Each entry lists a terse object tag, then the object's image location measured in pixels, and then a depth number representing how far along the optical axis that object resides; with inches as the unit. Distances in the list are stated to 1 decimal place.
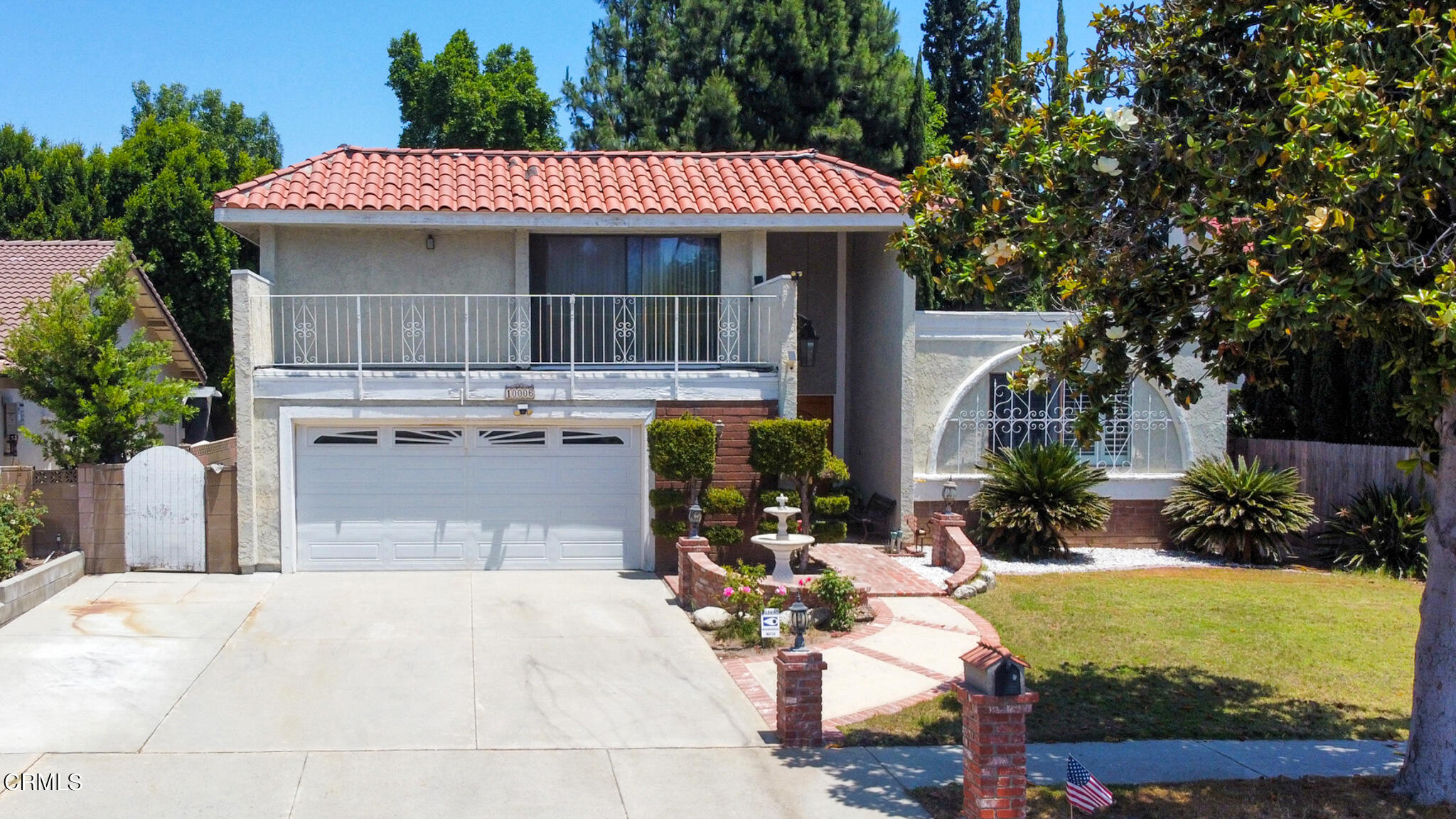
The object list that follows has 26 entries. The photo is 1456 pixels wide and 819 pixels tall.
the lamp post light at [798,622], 356.2
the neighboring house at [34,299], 767.7
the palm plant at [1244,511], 642.8
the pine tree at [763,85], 1066.7
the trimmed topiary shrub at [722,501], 578.9
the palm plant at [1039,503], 625.6
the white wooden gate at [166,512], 562.6
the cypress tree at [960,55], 1273.4
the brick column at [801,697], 346.0
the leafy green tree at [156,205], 1045.8
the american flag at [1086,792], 272.2
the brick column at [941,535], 602.5
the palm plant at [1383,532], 623.8
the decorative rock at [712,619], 488.7
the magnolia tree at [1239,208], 269.3
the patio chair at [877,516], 668.7
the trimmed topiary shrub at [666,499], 580.1
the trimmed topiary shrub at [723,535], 579.8
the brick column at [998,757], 286.8
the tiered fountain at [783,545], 518.6
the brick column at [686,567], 534.6
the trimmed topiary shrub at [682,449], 572.4
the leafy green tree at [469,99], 1250.0
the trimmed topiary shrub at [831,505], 595.8
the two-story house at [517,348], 588.7
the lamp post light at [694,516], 567.2
